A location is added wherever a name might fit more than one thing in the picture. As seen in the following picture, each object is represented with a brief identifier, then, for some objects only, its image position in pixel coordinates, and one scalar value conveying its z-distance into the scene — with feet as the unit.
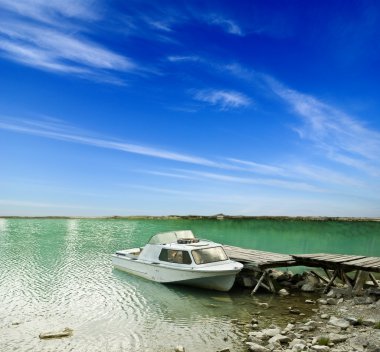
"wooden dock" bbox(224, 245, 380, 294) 68.14
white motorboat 69.15
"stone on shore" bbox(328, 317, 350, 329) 47.29
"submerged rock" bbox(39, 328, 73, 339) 46.85
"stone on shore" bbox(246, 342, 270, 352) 39.88
